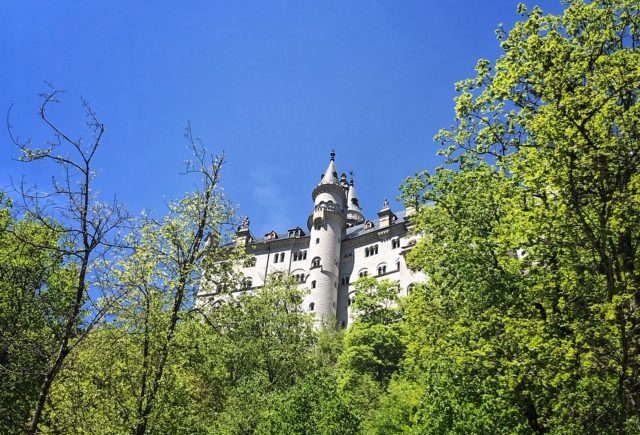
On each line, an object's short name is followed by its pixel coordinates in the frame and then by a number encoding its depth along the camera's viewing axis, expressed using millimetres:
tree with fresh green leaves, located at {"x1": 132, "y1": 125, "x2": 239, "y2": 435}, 15641
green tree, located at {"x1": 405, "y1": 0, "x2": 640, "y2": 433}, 11844
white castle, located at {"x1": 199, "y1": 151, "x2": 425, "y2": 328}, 79000
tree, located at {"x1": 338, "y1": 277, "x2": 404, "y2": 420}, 39791
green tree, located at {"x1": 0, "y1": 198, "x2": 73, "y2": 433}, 20891
